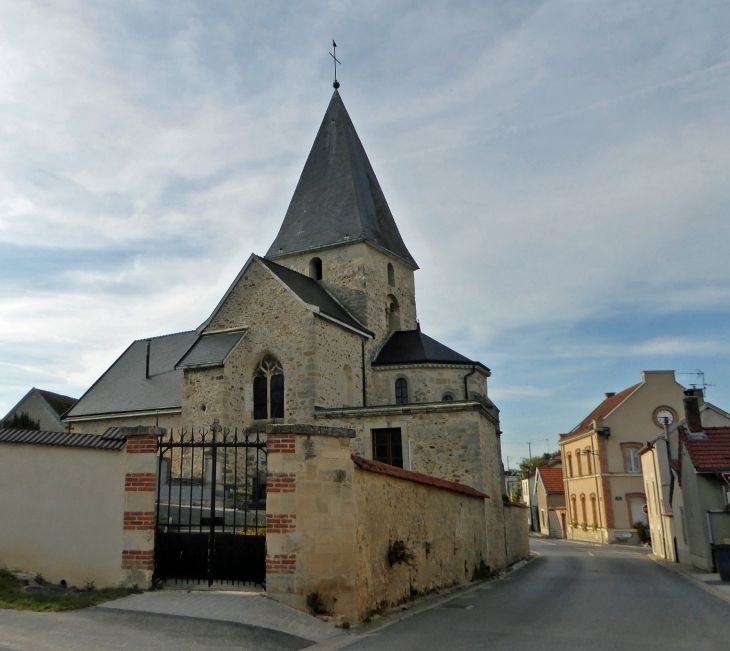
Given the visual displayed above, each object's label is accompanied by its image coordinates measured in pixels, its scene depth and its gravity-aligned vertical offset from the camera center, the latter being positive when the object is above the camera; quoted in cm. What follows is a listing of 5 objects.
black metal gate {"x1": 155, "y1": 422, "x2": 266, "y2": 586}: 926 -62
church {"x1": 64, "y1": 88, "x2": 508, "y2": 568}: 1946 +533
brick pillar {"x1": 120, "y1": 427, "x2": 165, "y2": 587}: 909 +7
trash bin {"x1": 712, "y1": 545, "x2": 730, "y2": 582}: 1490 -145
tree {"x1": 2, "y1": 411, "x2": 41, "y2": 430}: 2656 +350
